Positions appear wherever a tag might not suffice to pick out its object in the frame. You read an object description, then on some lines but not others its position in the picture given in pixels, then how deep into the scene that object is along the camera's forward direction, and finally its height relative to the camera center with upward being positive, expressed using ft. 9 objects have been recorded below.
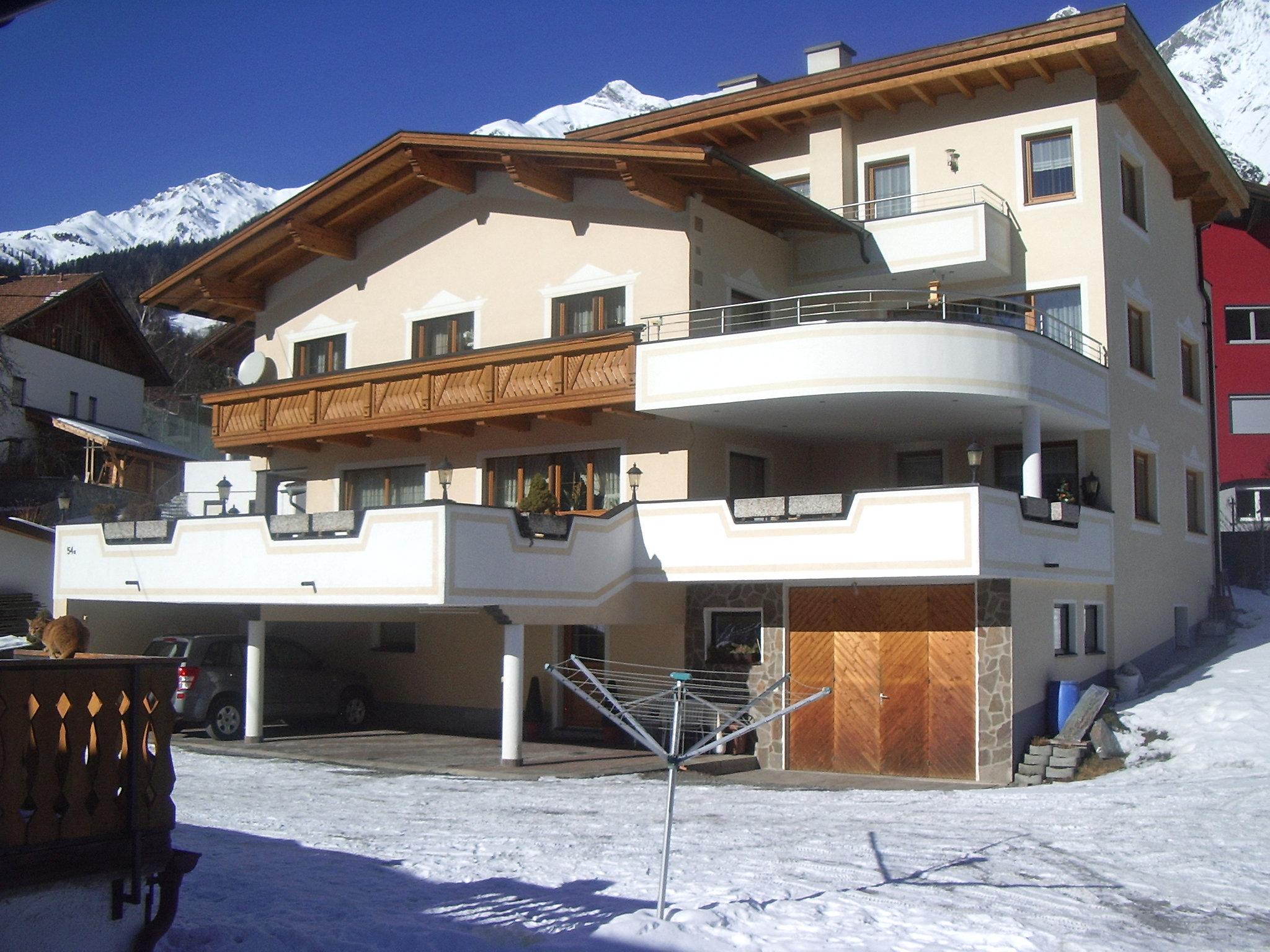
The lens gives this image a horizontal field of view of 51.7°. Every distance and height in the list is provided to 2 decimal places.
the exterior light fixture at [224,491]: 72.84 +5.82
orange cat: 28.63 -0.97
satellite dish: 85.30 +14.70
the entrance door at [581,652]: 72.28 -3.02
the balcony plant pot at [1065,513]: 64.08 +4.41
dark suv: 67.62 -4.89
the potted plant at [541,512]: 59.98 +4.21
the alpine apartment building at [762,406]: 61.36 +10.09
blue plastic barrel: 64.08 -4.86
